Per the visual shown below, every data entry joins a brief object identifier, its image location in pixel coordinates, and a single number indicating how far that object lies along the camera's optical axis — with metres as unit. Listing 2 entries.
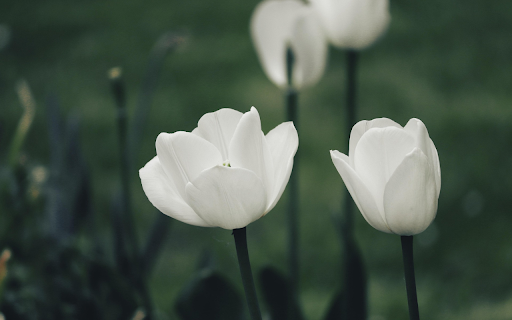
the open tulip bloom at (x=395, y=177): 1.19
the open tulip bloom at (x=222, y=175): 1.19
